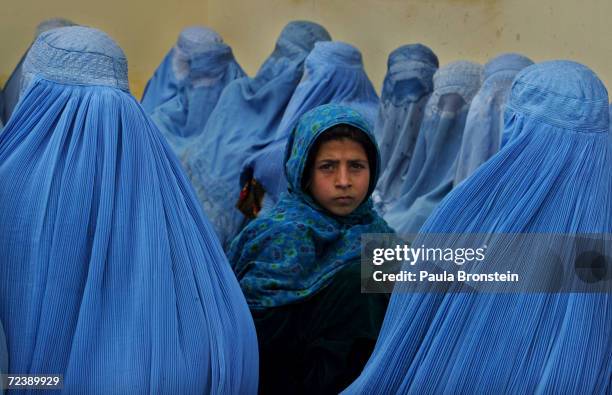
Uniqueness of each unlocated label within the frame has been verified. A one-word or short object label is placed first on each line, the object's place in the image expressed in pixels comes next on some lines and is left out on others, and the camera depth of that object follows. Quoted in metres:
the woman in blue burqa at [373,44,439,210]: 6.21
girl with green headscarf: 3.88
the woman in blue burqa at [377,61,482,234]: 5.93
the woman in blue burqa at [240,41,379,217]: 6.50
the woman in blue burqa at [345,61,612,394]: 3.20
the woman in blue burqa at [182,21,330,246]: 6.50
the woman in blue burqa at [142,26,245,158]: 7.45
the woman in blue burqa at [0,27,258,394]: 3.19
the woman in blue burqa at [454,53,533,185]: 5.37
